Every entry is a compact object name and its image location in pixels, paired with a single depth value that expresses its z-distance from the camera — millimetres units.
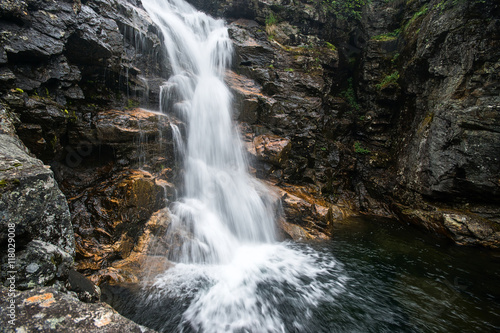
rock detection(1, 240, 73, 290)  2127
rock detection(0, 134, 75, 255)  2336
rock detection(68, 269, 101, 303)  2664
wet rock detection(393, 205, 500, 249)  7051
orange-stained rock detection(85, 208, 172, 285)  4734
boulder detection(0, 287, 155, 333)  1661
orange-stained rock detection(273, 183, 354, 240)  7836
